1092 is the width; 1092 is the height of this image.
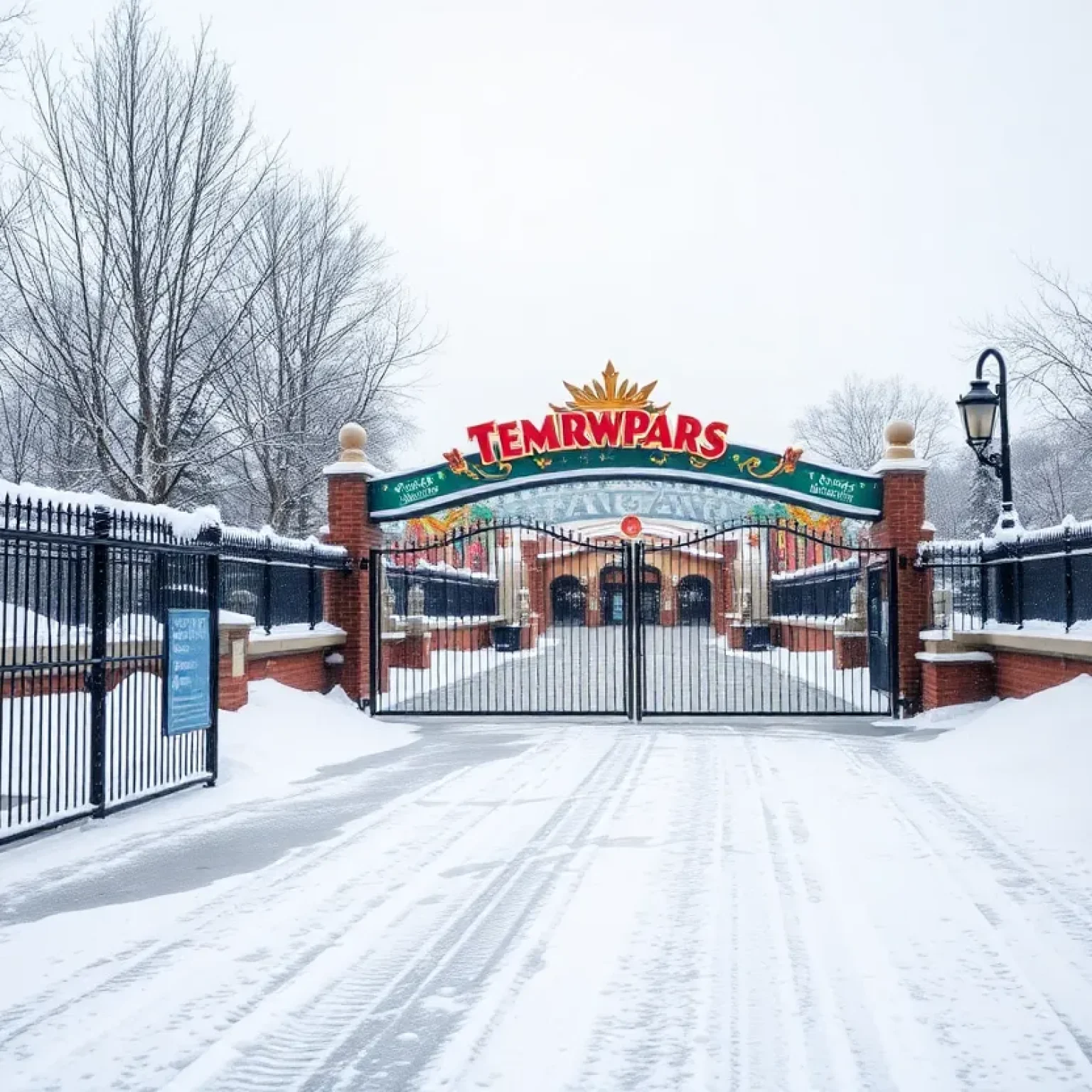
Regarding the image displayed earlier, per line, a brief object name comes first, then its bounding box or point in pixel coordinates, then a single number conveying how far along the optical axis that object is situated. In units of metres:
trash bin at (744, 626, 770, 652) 37.59
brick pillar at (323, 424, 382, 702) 16.98
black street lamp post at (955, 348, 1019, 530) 14.59
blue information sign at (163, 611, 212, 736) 9.64
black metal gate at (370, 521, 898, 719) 17.02
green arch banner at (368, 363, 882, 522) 16.98
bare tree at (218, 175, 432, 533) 28.35
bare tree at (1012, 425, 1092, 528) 51.47
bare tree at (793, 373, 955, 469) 64.88
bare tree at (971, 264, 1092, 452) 25.45
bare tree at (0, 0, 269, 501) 18.20
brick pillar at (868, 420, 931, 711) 16.16
